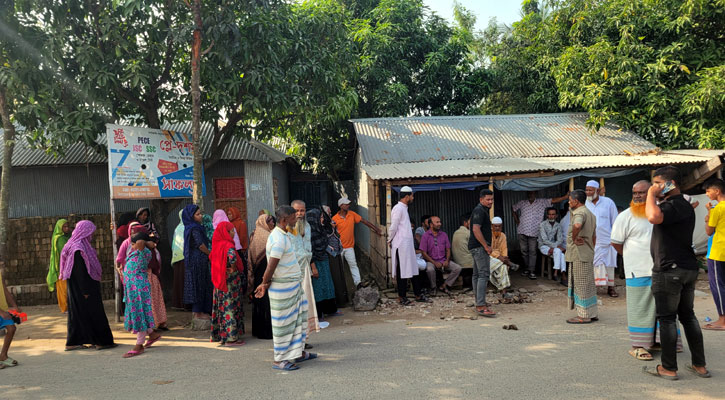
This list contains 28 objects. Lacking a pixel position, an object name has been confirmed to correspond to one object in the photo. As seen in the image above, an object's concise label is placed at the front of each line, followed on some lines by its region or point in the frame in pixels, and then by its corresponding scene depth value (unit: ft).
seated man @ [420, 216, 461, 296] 27.30
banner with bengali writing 22.88
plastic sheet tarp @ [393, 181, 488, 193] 29.12
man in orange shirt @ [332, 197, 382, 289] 26.63
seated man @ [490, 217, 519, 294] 25.95
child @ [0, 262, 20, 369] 15.71
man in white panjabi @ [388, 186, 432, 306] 24.52
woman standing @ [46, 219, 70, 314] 24.30
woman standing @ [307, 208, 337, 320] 22.02
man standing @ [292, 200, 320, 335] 15.85
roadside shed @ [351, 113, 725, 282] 29.01
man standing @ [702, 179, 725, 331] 16.92
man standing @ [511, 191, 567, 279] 30.78
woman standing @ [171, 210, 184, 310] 23.45
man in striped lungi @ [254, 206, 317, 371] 14.73
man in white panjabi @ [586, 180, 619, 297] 24.79
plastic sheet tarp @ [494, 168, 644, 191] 29.43
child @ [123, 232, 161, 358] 17.53
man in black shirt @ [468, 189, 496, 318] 20.53
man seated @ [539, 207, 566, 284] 28.48
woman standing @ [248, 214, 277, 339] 18.17
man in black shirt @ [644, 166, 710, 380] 12.35
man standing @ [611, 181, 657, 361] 13.91
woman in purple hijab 17.87
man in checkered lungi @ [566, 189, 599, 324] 18.92
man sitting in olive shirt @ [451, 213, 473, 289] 27.96
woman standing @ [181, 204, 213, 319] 19.71
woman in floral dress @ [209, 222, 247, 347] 17.43
